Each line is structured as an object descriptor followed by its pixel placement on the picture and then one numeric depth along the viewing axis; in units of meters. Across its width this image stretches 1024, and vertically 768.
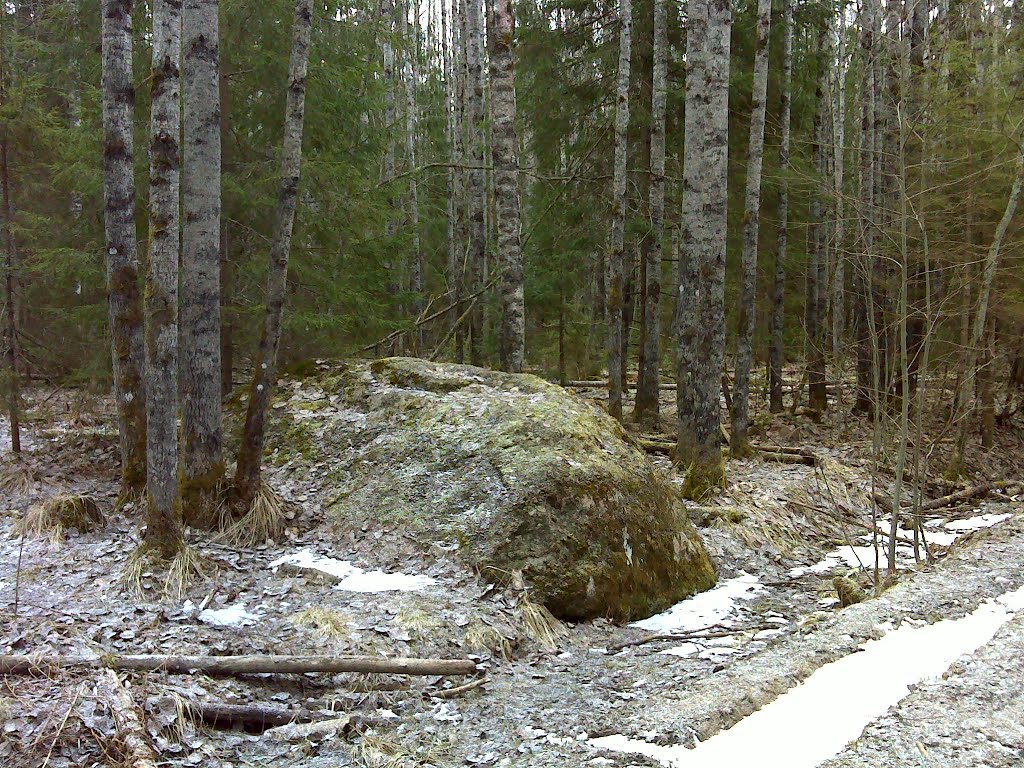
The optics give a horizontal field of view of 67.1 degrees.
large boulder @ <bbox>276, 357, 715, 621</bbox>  6.02
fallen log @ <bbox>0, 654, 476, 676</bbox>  3.95
